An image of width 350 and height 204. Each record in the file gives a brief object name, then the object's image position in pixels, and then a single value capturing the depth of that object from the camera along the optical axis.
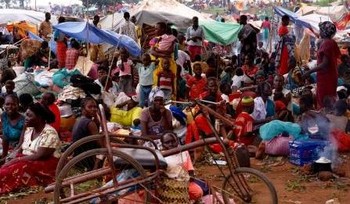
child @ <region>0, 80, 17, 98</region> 8.60
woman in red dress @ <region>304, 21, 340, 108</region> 7.77
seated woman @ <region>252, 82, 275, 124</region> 8.12
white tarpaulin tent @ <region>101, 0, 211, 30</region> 16.50
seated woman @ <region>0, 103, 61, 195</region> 6.07
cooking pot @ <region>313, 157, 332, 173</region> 6.50
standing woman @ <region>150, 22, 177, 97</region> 9.24
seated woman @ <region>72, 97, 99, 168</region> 6.38
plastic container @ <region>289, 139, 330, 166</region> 7.03
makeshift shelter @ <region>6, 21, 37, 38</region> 23.18
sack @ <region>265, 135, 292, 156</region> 7.49
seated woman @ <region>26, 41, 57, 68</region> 14.18
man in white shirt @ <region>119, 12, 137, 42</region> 15.25
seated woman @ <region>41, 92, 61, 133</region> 7.80
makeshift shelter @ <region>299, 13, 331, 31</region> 16.52
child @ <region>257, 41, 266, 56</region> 14.39
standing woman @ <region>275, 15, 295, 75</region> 11.22
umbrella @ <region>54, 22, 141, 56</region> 11.39
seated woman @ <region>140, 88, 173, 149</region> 6.97
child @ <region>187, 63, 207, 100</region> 9.71
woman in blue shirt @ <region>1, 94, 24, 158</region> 6.89
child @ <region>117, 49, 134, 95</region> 10.96
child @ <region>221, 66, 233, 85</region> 11.39
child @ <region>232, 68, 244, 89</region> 10.78
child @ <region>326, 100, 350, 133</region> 7.84
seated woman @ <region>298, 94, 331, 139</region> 7.53
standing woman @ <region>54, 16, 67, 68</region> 13.58
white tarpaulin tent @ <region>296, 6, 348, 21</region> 23.97
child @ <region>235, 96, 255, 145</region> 7.81
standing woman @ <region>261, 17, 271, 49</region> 22.12
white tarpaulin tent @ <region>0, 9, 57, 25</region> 25.11
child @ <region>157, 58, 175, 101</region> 9.03
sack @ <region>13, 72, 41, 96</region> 10.43
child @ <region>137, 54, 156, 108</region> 9.64
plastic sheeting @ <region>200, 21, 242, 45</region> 15.98
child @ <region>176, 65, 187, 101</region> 9.89
